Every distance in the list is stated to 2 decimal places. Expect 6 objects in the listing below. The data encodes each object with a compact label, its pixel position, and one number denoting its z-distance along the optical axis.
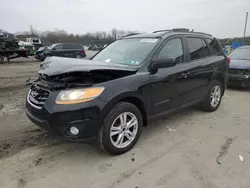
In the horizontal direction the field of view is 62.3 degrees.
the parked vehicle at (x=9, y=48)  15.66
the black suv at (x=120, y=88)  2.55
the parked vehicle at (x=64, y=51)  17.28
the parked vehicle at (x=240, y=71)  6.88
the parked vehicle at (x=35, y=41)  27.97
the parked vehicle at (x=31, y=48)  20.25
